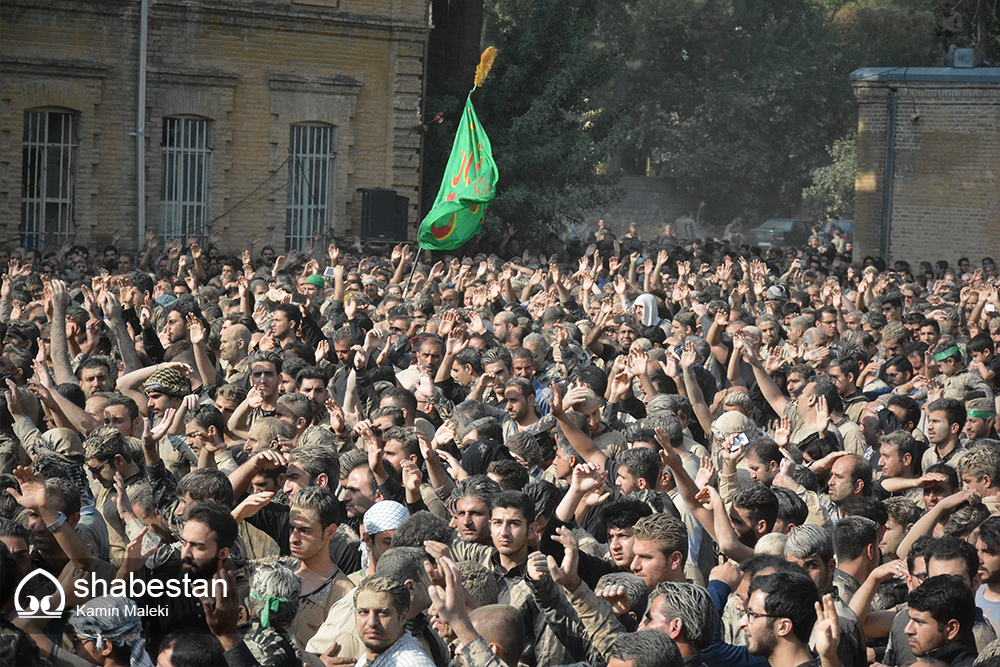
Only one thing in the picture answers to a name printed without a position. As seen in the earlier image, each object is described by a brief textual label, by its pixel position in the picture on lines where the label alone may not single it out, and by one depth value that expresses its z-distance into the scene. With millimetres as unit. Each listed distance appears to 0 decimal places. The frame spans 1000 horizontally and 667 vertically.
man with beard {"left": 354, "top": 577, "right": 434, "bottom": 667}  9016
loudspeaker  44437
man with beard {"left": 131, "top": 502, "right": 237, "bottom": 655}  9453
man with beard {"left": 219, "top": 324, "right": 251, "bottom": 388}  21156
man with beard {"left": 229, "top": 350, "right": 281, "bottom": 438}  16531
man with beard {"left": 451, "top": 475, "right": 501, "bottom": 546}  11453
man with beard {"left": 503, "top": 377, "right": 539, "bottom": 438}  16672
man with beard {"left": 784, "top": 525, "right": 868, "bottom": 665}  10444
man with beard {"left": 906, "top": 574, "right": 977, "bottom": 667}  9437
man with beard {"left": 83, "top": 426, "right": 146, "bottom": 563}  12914
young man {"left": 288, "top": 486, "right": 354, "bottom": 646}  10859
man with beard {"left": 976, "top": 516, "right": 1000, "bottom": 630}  10953
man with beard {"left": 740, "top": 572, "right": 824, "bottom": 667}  9320
